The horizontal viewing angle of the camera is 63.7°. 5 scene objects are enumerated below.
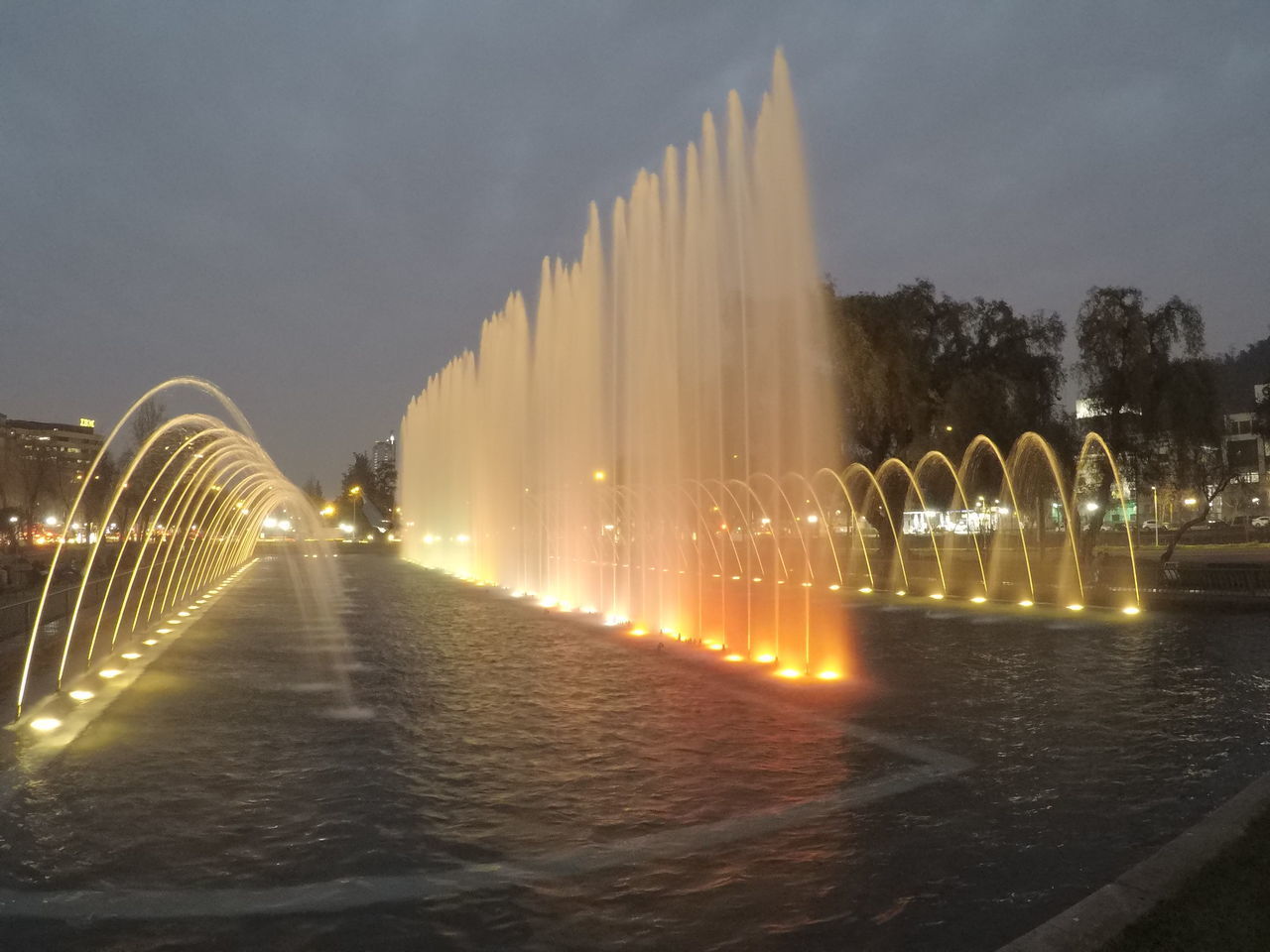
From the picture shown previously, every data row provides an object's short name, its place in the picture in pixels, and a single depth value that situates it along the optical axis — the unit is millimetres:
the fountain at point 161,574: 14617
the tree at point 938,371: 38062
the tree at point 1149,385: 33562
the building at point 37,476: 69188
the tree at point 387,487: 142875
